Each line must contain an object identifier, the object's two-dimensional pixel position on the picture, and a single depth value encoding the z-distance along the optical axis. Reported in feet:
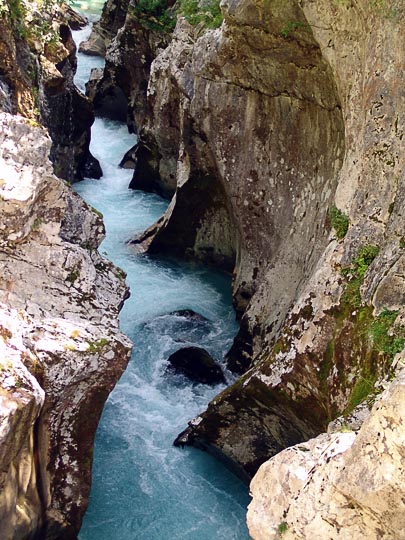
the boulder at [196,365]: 48.67
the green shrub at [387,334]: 27.73
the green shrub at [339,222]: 35.34
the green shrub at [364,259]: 33.04
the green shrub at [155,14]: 74.18
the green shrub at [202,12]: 51.03
